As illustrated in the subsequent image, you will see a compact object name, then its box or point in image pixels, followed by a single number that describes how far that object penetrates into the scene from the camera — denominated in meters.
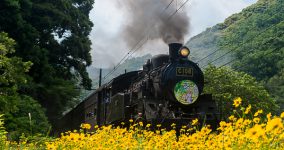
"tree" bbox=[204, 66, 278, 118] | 34.62
